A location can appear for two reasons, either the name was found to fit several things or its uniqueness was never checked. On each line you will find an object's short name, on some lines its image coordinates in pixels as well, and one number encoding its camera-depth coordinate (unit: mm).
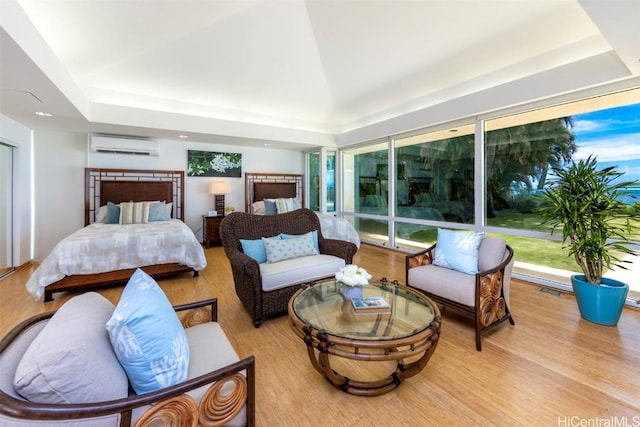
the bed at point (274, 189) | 6680
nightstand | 6043
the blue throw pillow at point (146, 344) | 1103
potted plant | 2559
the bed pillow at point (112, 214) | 4840
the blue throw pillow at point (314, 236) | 3241
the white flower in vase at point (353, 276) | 2027
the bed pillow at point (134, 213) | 4766
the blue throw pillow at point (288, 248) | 2994
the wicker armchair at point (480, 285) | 2283
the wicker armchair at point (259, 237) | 2598
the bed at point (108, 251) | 3244
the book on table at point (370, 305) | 1898
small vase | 2078
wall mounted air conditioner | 5094
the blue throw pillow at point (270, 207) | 6578
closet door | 4387
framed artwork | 6207
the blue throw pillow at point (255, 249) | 2973
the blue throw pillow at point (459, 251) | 2705
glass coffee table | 1528
